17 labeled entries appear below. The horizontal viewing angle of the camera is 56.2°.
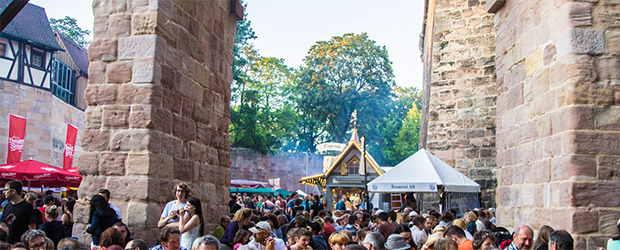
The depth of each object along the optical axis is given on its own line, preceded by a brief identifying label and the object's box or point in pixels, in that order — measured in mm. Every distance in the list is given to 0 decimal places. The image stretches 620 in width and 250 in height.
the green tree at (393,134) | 47500
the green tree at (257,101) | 39000
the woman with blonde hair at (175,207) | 5727
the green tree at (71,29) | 47438
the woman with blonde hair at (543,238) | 5066
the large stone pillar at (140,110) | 5891
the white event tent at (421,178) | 9203
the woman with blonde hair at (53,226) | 6457
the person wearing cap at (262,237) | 5234
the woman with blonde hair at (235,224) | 5828
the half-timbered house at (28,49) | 22250
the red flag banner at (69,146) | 22094
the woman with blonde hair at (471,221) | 7923
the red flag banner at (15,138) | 21422
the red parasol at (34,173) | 12977
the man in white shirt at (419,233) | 7230
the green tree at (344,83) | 45750
